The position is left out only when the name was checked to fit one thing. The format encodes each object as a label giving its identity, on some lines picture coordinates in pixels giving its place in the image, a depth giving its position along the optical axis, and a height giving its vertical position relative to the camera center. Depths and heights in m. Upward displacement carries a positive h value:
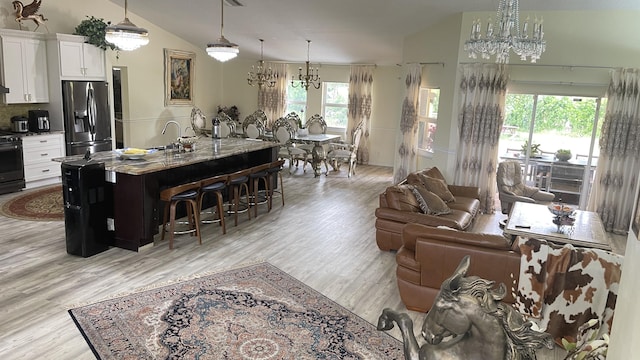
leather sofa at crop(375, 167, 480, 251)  5.65 -1.34
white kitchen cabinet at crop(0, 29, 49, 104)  7.88 +0.39
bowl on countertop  5.95 -0.76
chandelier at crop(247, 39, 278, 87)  12.54 +0.64
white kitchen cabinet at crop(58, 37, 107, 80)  8.48 +0.56
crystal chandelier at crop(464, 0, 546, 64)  4.79 +0.71
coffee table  5.27 -1.36
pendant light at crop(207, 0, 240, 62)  6.58 +0.68
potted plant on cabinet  8.79 +1.14
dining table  10.63 -1.04
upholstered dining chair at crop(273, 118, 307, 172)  10.63 -0.87
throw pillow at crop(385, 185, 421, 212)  5.90 -1.16
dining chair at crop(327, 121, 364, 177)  10.73 -1.12
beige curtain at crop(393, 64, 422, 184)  9.01 -0.44
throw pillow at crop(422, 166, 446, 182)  7.24 -1.00
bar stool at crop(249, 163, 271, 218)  7.23 -1.24
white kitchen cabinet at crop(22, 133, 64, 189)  8.14 -1.17
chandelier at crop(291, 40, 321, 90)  12.20 +0.60
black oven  7.74 -1.25
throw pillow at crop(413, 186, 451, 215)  6.06 -1.23
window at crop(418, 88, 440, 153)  9.16 -0.18
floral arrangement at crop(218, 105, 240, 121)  13.27 -0.36
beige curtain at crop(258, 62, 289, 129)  12.70 +0.10
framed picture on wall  11.40 +0.49
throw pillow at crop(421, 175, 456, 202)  6.80 -1.15
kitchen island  5.54 -1.11
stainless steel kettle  8.15 -0.60
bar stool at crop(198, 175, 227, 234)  6.21 -1.19
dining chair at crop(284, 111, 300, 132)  11.27 -0.45
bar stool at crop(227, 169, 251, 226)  6.72 -1.27
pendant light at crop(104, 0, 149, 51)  5.22 +0.65
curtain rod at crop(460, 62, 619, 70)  7.15 +0.73
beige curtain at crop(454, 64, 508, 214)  7.76 -0.28
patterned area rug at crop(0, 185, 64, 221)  6.80 -1.78
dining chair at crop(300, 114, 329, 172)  11.78 -0.57
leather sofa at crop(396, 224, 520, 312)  4.01 -1.32
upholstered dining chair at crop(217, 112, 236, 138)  11.59 -0.73
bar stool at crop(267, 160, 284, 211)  7.58 -1.11
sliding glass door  7.70 -0.46
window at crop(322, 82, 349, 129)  12.48 +0.01
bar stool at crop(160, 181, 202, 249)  5.70 -1.26
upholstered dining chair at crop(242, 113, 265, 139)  11.18 -0.69
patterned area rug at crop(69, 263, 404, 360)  3.68 -1.92
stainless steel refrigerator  8.65 -0.45
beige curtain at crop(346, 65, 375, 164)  11.75 +0.12
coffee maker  8.32 -0.55
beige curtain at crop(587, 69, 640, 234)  7.05 -0.61
